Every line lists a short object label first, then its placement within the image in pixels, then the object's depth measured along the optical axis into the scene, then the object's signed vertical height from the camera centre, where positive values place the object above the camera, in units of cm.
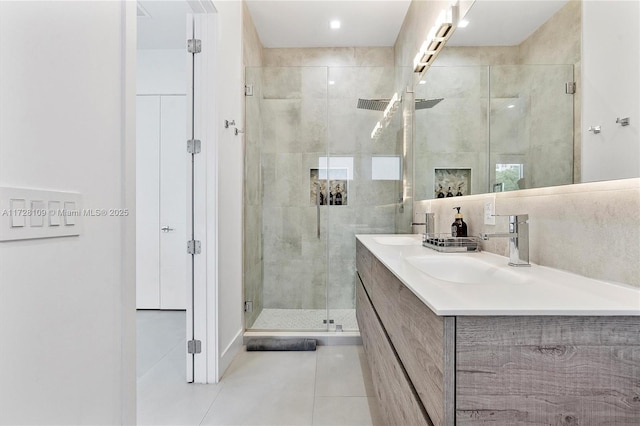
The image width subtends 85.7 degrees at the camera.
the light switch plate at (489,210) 170 +0
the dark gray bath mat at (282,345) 268 -106
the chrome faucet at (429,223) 242 -9
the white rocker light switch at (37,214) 79 -1
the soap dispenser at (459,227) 199 -9
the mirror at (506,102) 116 +49
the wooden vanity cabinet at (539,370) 69 -32
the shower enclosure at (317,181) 318 +27
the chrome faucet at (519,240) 133 -11
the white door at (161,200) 373 +10
